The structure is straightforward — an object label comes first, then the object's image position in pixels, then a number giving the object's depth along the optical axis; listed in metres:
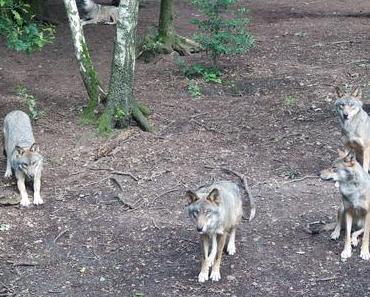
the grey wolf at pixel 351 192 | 8.16
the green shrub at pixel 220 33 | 16.09
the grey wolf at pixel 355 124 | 10.89
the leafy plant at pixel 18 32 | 11.16
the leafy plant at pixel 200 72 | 16.30
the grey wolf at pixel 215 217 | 7.55
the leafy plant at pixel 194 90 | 15.30
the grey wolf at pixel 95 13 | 22.73
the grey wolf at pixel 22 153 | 10.59
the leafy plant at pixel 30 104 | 13.56
